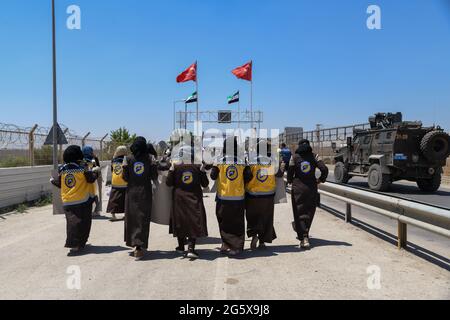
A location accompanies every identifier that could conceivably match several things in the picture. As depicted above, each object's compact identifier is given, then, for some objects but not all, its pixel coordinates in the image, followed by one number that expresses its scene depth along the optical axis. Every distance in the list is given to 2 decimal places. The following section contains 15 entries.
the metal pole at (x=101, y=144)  21.17
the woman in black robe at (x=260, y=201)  6.06
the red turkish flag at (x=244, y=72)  32.91
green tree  40.15
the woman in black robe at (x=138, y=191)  5.82
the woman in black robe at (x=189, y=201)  5.76
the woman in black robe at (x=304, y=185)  6.20
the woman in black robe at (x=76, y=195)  6.05
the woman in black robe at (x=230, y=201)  5.85
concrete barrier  10.93
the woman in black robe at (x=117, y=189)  8.70
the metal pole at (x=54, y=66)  14.48
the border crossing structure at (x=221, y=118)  49.56
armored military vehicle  13.52
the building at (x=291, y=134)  43.31
